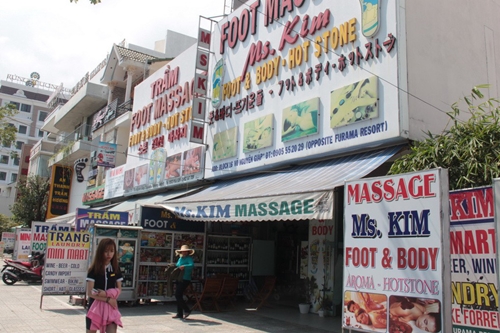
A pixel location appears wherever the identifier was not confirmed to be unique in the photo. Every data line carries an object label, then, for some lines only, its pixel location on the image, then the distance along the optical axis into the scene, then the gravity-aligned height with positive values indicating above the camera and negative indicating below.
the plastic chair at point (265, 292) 11.96 -1.03
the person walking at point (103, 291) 5.49 -0.55
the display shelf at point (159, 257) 12.16 -0.28
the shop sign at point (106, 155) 21.97 +4.13
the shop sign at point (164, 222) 12.50 +0.66
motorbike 15.60 -1.10
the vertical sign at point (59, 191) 31.57 +3.39
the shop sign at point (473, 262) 5.45 -0.01
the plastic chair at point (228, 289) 11.33 -0.96
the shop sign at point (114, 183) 20.69 +2.75
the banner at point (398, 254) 4.61 +0.04
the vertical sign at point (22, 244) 20.30 -0.18
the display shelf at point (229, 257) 13.24 -0.21
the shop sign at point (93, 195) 23.47 +2.47
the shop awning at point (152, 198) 14.28 +1.65
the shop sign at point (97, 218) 13.38 +0.73
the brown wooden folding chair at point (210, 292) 10.98 -1.02
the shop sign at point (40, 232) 18.14 +0.32
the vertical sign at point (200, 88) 14.52 +5.00
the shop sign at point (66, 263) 11.29 -0.52
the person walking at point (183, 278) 10.14 -0.67
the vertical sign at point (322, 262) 11.07 -0.19
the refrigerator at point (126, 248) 11.53 -0.09
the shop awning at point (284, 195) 7.94 +1.08
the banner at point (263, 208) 7.73 +0.81
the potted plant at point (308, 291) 11.45 -0.92
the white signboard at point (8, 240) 28.97 -0.09
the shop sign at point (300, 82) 9.14 +3.95
